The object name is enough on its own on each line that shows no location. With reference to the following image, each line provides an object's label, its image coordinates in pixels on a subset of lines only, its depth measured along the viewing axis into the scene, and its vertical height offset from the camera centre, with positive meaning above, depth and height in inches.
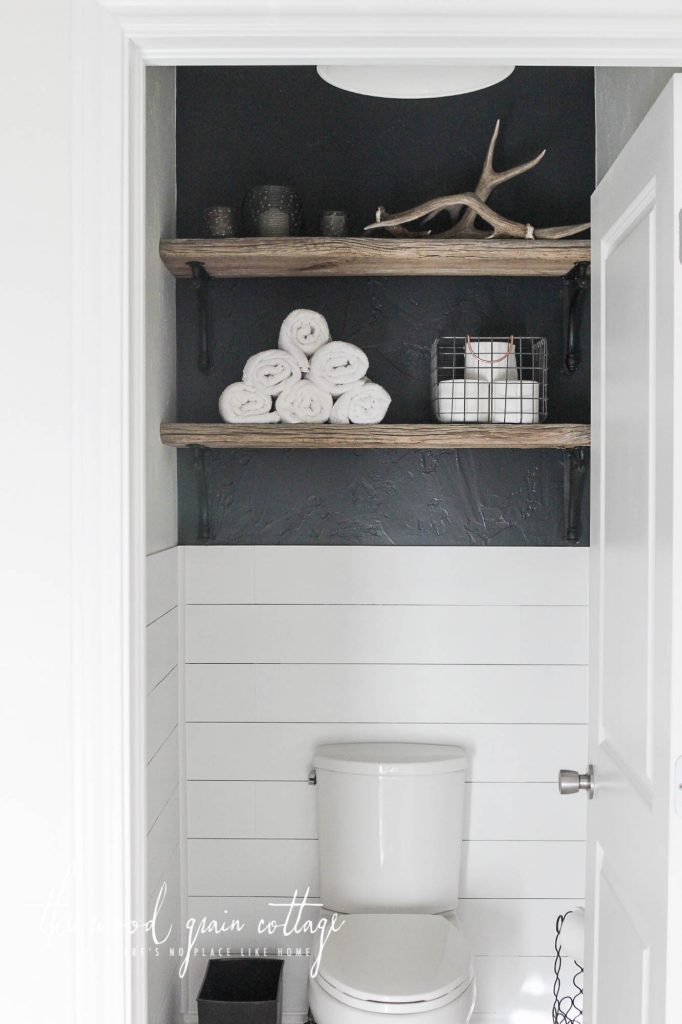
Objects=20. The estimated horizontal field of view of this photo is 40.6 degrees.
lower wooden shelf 78.0 +5.9
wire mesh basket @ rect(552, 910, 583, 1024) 87.1 -46.8
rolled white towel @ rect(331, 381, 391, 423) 78.8 +8.5
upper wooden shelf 77.2 +21.2
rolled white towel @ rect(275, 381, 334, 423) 78.5 +8.6
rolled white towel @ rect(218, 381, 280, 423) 79.0 +8.5
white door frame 39.7 +10.6
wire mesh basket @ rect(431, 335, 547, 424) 79.6 +10.2
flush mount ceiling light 59.1 +27.5
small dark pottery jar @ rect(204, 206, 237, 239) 80.3 +24.6
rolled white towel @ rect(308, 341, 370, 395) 78.4 +11.8
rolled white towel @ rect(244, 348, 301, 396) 78.9 +11.3
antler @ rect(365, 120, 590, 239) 78.4 +24.8
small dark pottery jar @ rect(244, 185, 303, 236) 80.3 +25.7
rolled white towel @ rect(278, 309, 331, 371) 79.4 +14.8
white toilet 81.2 -29.7
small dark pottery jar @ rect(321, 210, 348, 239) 80.1 +24.3
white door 40.6 -4.3
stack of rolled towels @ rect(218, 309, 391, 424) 78.6 +10.1
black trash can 83.9 -43.8
